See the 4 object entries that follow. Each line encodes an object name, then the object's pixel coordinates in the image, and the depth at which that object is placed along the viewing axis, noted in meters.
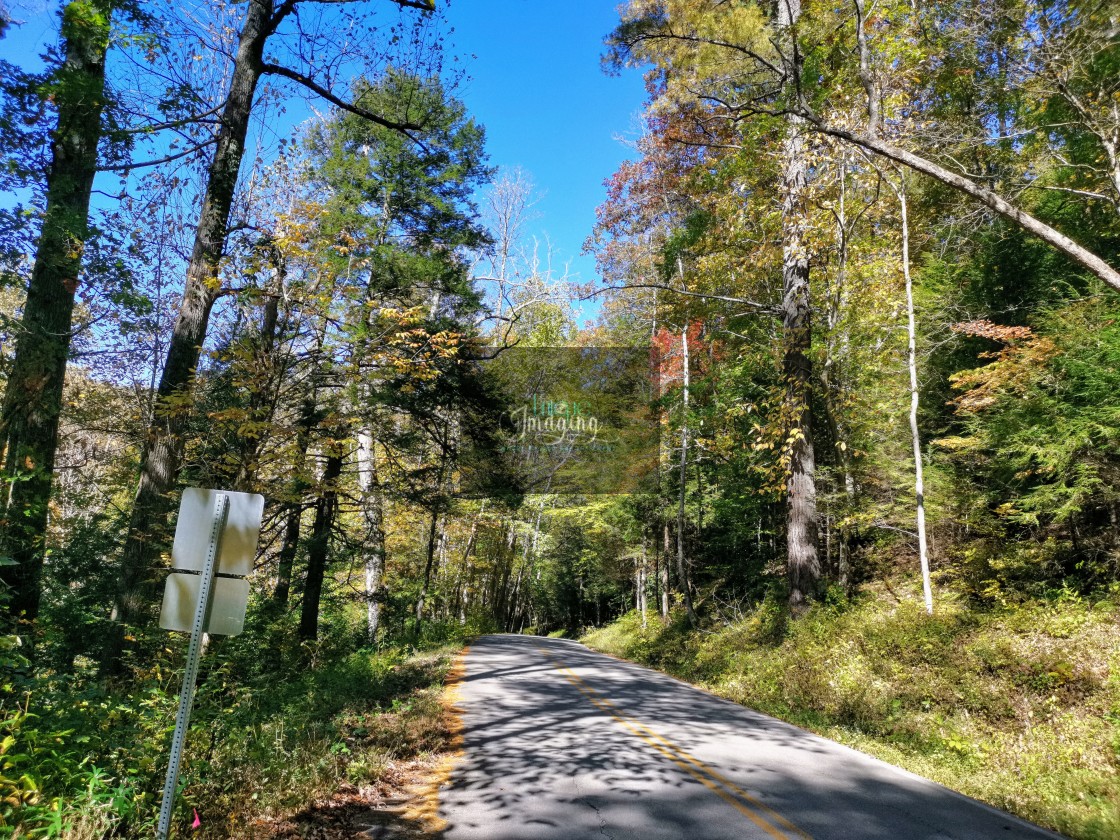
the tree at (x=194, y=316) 7.16
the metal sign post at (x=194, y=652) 3.41
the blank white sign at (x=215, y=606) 3.66
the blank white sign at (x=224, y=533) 3.78
